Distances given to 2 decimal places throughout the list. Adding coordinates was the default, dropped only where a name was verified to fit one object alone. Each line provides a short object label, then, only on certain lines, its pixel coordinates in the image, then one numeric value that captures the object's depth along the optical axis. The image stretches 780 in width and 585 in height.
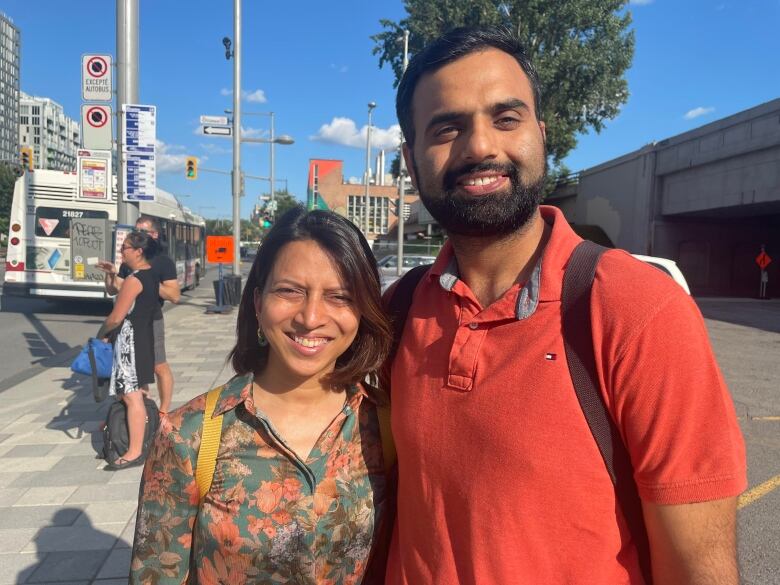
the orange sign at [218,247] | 16.25
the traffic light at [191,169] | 18.34
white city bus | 12.94
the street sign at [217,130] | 14.86
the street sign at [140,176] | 6.83
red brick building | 71.50
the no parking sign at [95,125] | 6.93
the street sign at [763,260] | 22.44
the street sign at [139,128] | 6.81
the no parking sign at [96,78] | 6.91
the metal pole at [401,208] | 20.51
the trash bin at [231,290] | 15.76
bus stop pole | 6.79
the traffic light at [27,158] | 16.80
